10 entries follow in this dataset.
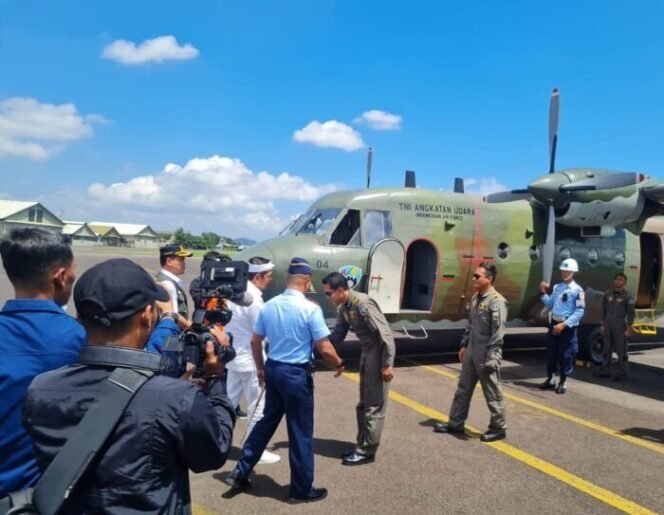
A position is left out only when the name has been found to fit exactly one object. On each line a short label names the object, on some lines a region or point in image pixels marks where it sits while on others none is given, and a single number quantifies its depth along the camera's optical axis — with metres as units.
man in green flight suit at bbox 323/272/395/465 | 4.74
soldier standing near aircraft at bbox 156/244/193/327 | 5.04
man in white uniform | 4.95
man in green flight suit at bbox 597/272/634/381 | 8.60
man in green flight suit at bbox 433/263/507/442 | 5.38
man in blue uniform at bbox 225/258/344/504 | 3.97
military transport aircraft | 8.83
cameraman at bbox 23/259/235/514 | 1.51
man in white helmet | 7.53
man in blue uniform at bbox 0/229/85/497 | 1.85
